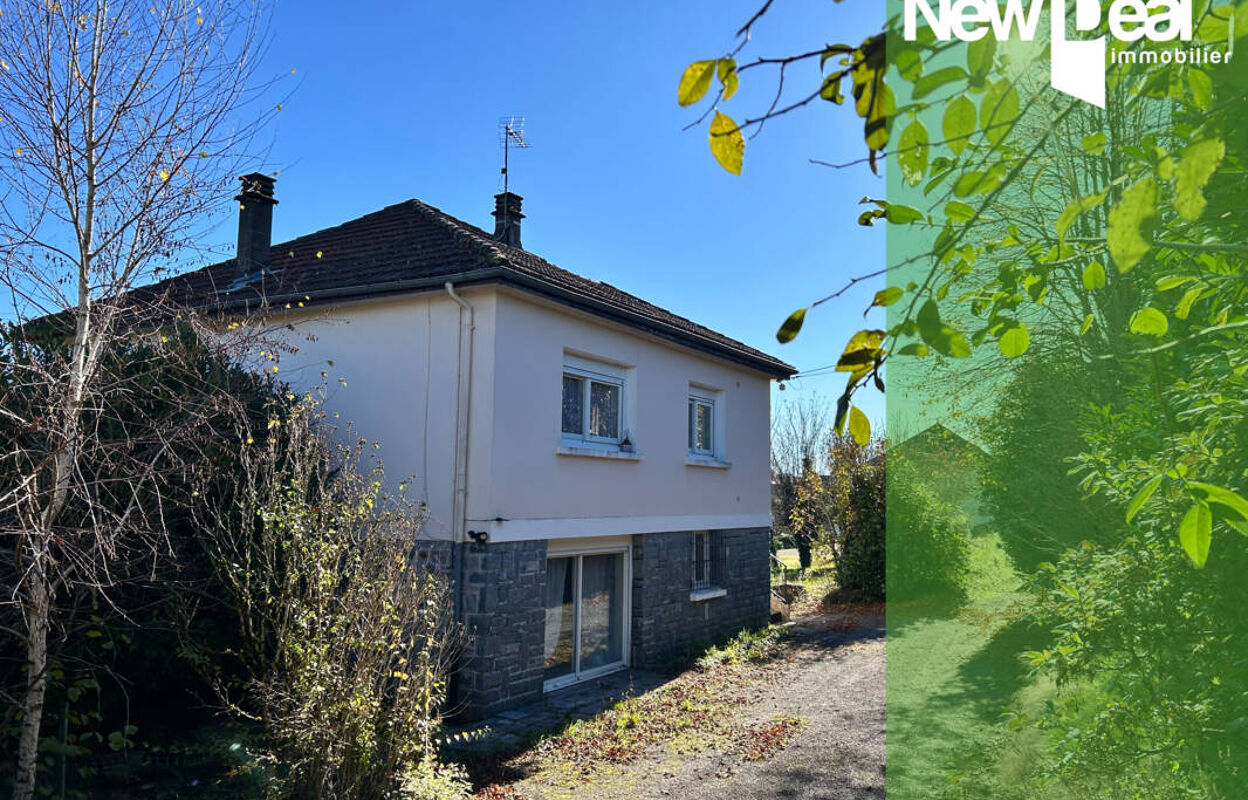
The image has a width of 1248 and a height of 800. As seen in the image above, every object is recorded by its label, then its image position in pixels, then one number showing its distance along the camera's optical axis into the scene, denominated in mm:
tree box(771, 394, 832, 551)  33875
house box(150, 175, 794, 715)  9281
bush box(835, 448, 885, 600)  19688
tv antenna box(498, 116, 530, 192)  13312
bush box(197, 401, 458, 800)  5590
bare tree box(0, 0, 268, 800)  4797
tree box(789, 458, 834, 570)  22141
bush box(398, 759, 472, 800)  6023
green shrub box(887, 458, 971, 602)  18797
